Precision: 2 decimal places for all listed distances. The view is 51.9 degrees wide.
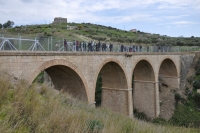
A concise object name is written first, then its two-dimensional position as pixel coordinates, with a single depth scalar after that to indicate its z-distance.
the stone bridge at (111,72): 9.18
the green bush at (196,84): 26.03
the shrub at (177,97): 24.90
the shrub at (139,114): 21.81
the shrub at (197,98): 24.08
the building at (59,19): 85.41
